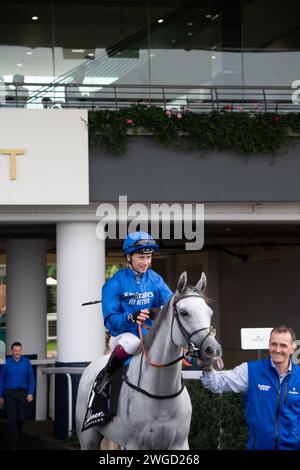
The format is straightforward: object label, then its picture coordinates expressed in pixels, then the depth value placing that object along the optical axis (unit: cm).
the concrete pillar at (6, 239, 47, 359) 1983
